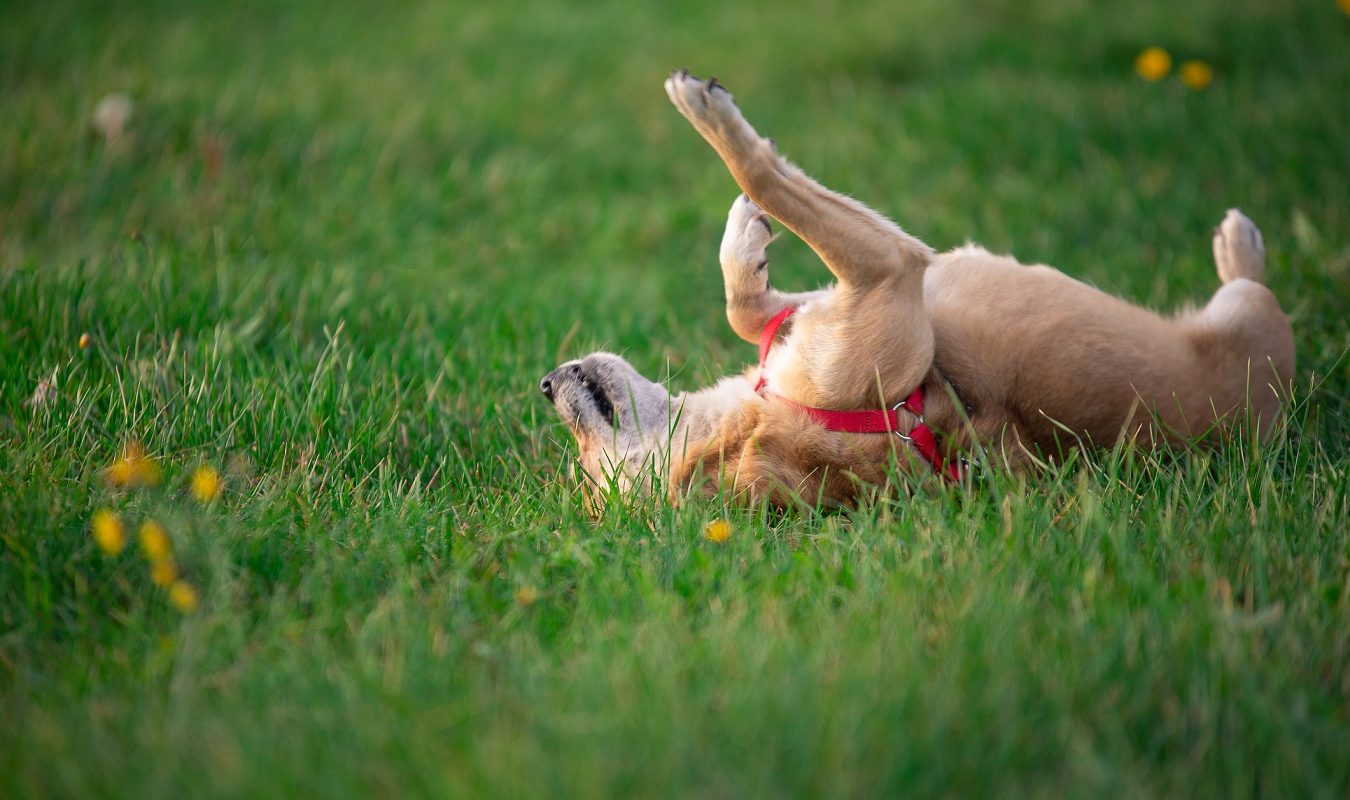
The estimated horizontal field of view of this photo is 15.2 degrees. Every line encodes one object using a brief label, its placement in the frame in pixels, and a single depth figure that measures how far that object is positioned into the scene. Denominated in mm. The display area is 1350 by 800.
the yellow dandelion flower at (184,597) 4322
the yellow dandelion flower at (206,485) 4434
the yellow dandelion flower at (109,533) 4354
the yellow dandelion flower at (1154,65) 5522
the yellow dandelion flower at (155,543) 4344
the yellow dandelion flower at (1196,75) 5538
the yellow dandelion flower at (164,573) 4355
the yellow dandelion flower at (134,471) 4433
